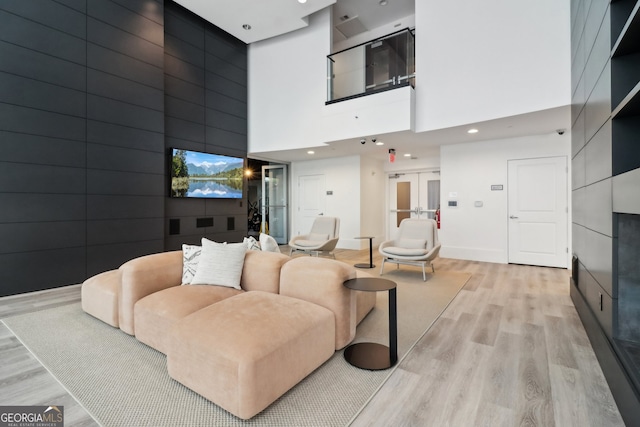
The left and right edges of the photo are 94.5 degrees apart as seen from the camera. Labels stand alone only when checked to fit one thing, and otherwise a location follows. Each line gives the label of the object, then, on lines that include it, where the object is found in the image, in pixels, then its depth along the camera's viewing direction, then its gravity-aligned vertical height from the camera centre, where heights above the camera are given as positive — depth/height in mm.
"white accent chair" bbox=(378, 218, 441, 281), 4562 -554
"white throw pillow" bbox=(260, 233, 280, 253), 3331 -363
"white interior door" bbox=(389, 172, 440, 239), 7660 +404
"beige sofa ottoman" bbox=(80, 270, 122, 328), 2714 -815
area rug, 1599 -1098
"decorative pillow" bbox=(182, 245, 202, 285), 2797 -484
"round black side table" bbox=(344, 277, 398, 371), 2129 -1087
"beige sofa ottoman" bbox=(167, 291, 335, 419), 1552 -796
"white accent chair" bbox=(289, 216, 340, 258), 5871 -563
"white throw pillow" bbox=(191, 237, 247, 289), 2719 -494
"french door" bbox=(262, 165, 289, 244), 8719 +328
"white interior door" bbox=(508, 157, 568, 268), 5273 +10
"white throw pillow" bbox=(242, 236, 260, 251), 3129 -350
